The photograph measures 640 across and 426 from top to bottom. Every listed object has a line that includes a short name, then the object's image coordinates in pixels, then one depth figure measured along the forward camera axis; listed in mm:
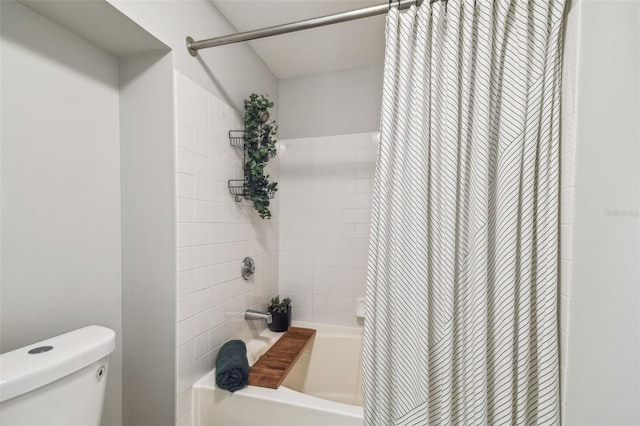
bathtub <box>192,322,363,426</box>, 1156
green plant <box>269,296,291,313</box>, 1923
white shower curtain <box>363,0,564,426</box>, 812
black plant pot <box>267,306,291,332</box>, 1896
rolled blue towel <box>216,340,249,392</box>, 1229
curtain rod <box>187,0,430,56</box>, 972
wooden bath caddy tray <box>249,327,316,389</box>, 1320
